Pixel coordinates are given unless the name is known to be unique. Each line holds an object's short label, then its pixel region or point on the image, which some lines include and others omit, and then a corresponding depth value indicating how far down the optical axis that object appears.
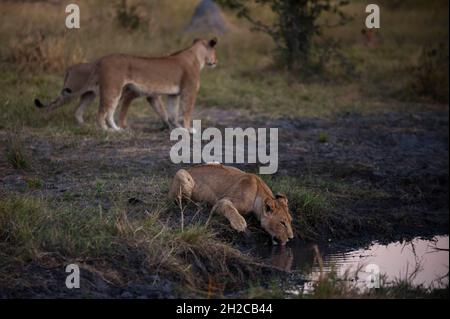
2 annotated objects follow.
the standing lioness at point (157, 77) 21.52
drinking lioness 14.27
